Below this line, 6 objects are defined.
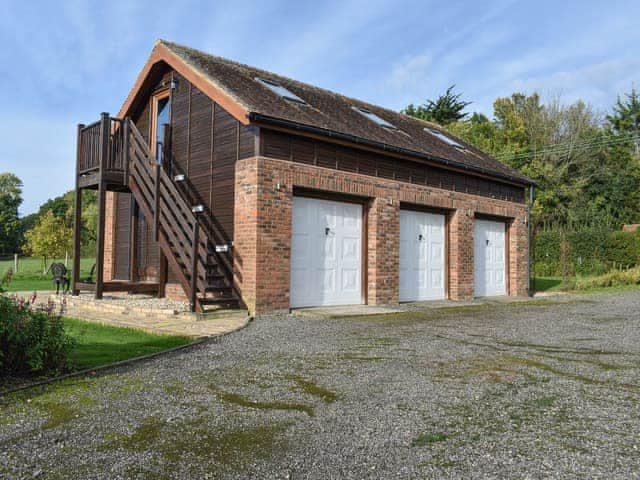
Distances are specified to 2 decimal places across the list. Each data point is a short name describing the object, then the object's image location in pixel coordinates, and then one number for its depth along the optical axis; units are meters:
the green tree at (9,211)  54.16
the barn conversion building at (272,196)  9.55
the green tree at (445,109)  36.84
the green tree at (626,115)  41.91
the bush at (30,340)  4.50
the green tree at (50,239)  22.80
